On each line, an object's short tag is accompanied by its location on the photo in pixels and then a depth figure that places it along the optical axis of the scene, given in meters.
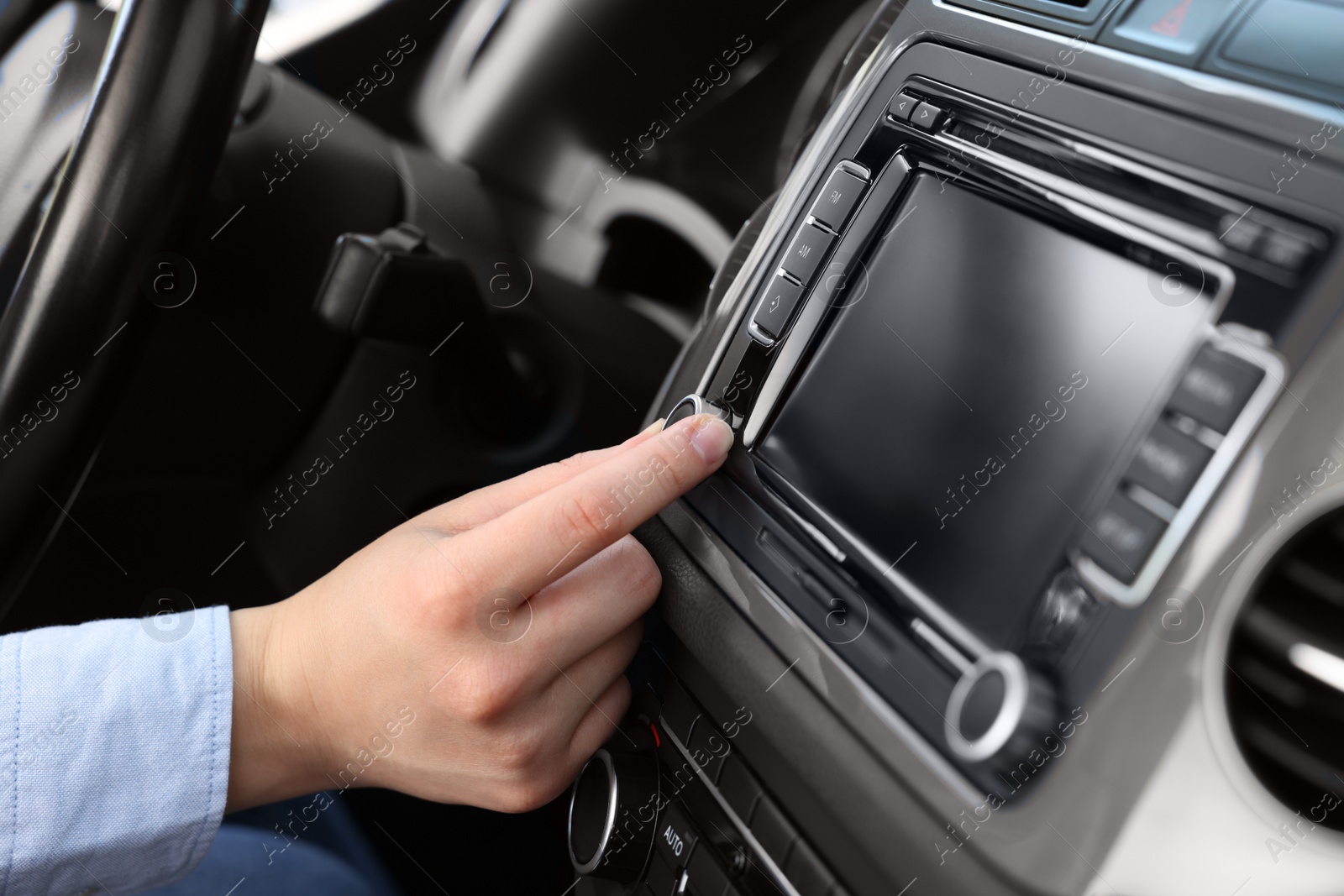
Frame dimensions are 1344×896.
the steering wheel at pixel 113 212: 0.64
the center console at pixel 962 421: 0.44
